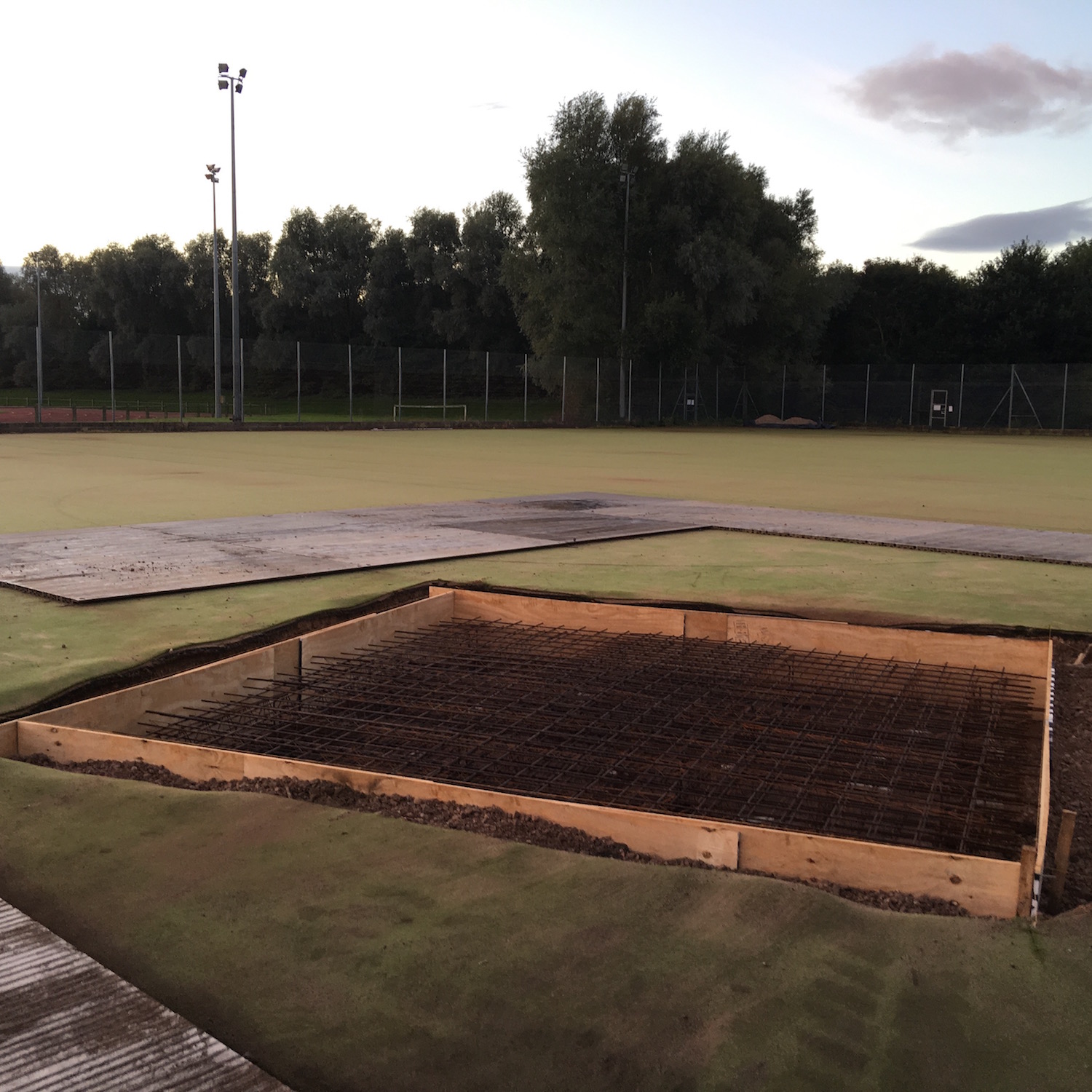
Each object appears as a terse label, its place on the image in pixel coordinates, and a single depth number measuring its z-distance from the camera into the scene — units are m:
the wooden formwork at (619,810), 2.81
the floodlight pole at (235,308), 31.05
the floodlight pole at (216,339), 31.86
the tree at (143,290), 52.06
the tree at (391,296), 52.00
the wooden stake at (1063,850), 2.84
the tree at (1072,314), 48.47
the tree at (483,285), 51.25
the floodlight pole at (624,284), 41.06
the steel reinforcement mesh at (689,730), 3.71
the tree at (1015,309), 49.38
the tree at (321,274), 51.03
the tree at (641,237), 42.12
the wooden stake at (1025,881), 2.64
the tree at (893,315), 54.06
